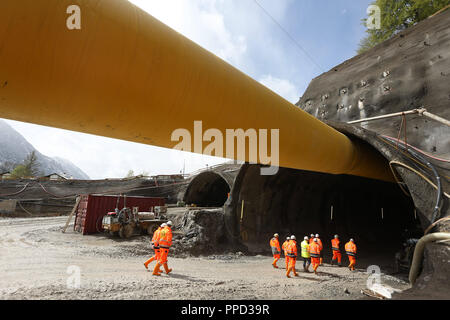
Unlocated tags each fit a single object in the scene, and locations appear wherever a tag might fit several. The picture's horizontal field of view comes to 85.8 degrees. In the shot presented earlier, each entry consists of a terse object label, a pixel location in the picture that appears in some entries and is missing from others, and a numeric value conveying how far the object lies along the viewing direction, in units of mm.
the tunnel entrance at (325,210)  12078
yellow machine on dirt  13859
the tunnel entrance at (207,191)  24891
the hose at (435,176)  5465
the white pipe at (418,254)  4520
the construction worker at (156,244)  7822
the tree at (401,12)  20516
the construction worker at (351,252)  9988
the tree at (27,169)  64375
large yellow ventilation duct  1885
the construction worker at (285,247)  8738
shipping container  15021
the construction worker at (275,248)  9781
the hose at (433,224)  5044
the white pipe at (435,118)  6305
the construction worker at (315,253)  9164
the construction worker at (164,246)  7629
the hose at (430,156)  6713
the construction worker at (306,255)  9427
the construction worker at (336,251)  10960
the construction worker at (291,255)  8571
